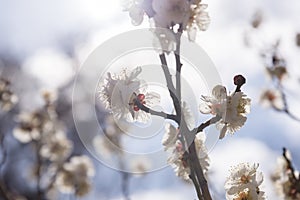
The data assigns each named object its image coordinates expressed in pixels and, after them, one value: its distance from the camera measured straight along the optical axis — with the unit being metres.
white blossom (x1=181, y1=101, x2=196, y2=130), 1.05
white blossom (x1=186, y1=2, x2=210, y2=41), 1.16
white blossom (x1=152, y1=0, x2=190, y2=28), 1.04
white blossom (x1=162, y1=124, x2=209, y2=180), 1.12
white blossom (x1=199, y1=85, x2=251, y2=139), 1.07
